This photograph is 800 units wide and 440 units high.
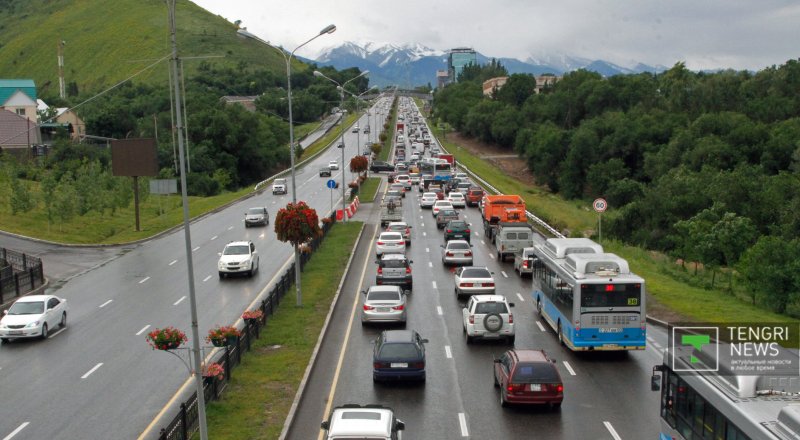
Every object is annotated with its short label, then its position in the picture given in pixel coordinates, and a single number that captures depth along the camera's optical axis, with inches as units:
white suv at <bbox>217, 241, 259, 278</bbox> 1531.7
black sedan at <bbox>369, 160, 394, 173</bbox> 4153.5
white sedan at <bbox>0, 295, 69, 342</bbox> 1078.4
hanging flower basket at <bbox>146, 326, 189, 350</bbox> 693.3
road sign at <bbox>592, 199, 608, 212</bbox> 1504.7
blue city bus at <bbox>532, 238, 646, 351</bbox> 891.4
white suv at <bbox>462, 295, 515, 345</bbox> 1007.6
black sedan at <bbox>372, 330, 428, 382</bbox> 831.1
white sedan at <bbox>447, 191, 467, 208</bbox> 2726.4
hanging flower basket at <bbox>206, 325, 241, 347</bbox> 796.6
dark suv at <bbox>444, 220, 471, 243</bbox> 1926.7
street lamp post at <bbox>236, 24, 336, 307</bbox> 1216.2
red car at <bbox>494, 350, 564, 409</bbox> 737.6
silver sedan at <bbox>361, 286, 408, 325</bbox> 1104.2
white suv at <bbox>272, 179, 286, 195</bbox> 3225.9
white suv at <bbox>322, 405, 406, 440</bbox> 538.5
